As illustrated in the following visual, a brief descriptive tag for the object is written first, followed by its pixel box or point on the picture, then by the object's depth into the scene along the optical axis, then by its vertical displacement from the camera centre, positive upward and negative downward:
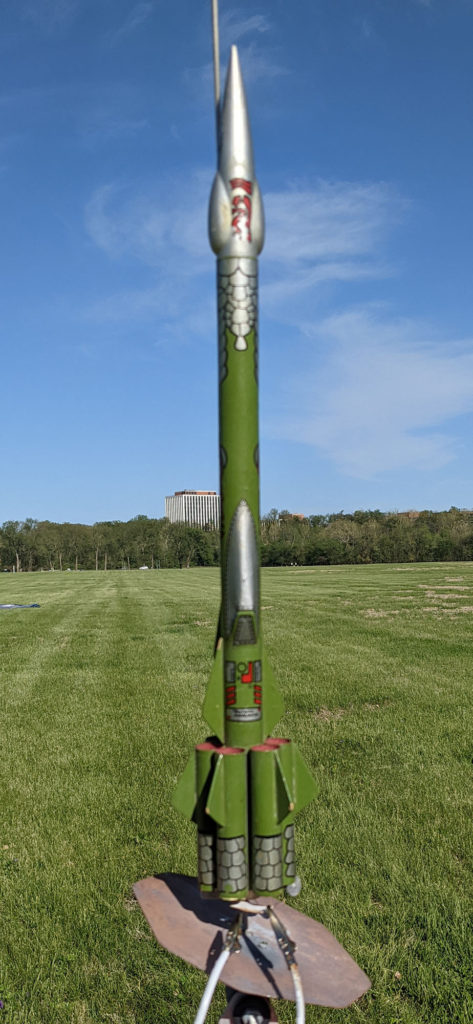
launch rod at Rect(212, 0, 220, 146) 2.87 +2.10
